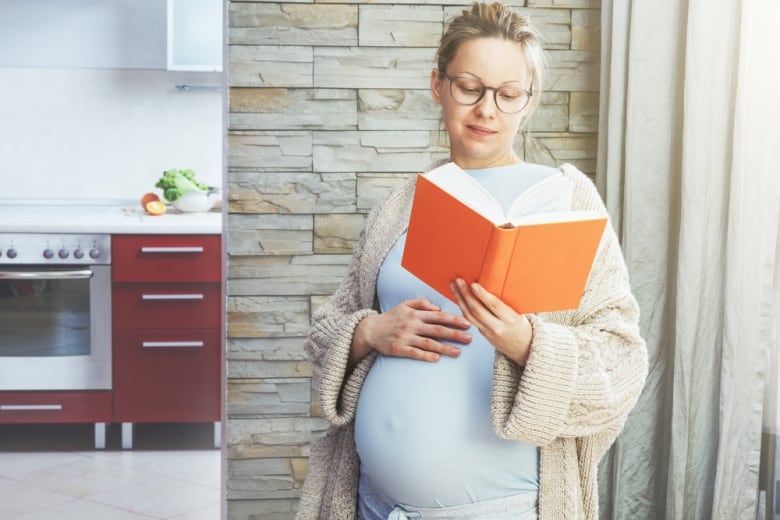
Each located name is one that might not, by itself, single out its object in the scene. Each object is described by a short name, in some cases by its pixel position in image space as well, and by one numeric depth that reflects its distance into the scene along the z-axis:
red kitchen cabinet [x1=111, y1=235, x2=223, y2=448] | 3.78
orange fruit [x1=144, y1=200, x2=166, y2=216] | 4.02
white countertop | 3.73
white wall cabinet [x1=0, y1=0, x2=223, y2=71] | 4.31
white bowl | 4.11
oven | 3.78
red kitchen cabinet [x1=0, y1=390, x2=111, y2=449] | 3.81
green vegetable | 4.12
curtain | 1.83
